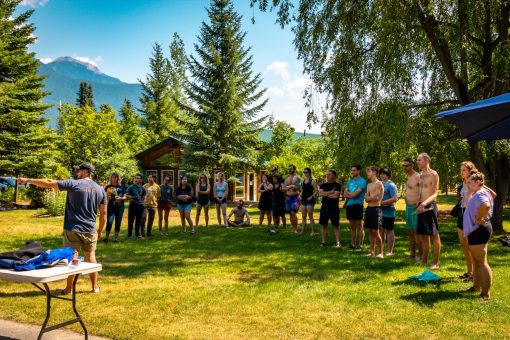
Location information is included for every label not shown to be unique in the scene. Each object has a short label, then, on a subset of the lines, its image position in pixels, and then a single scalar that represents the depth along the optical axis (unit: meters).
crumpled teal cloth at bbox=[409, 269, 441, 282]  6.98
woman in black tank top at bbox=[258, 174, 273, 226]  13.69
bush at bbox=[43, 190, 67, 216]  19.80
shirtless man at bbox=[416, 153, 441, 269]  7.74
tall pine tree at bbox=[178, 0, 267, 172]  29.53
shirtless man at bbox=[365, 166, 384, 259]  9.00
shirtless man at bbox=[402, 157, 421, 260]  8.36
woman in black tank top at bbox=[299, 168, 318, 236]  12.05
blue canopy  4.73
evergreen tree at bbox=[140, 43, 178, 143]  54.31
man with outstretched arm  6.02
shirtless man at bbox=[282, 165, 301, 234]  12.80
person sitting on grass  15.48
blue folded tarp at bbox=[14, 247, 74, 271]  4.18
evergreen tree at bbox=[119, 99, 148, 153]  47.72
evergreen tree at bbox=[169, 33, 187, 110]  54.00
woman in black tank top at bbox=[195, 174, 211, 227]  14.01
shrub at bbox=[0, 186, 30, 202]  25.92
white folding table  3.97
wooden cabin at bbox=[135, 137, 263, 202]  33.38
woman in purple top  5.72
